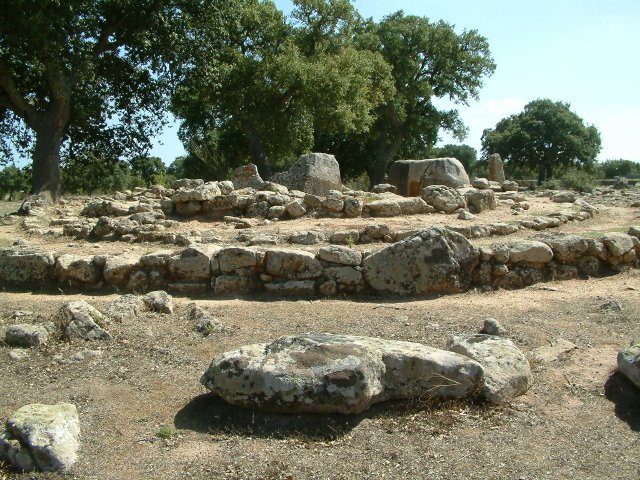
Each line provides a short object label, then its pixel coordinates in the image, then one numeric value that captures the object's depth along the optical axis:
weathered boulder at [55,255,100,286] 8.82
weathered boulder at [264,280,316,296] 8.52
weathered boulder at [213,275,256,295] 8.62
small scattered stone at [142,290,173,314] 7.35
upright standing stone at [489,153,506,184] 24.30
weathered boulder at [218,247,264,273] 8.69
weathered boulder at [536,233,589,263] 9.50
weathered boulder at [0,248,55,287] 8.91
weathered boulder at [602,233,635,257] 9.71
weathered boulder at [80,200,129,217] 13.84
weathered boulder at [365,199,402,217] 13.95
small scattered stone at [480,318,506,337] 6.45
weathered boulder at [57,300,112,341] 6.10
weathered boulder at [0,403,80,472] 3.98
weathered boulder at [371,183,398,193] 17.48
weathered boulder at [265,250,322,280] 8.63
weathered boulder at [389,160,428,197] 18.28
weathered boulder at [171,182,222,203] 13.51
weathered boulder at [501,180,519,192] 20.80
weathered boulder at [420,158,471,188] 17.84
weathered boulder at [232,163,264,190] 16.78
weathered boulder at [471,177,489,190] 18.09
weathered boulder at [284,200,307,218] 13.59
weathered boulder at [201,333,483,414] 4.57
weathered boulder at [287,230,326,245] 10.71
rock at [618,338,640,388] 5.19
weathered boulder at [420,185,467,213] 14.76
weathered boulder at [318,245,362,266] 8.62
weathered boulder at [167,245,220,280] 8.80
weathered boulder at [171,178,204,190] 15.60
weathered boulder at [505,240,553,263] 9.13
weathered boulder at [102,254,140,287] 8.80
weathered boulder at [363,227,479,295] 8.48
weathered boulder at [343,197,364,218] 13.76
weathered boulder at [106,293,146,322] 6.79
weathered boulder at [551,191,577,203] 17.70
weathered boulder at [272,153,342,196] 16.36
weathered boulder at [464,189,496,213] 15.15
